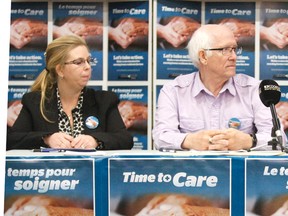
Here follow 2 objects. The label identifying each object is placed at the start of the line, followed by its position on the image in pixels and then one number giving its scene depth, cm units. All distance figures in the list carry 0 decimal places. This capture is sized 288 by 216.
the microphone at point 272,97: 352
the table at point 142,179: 336
